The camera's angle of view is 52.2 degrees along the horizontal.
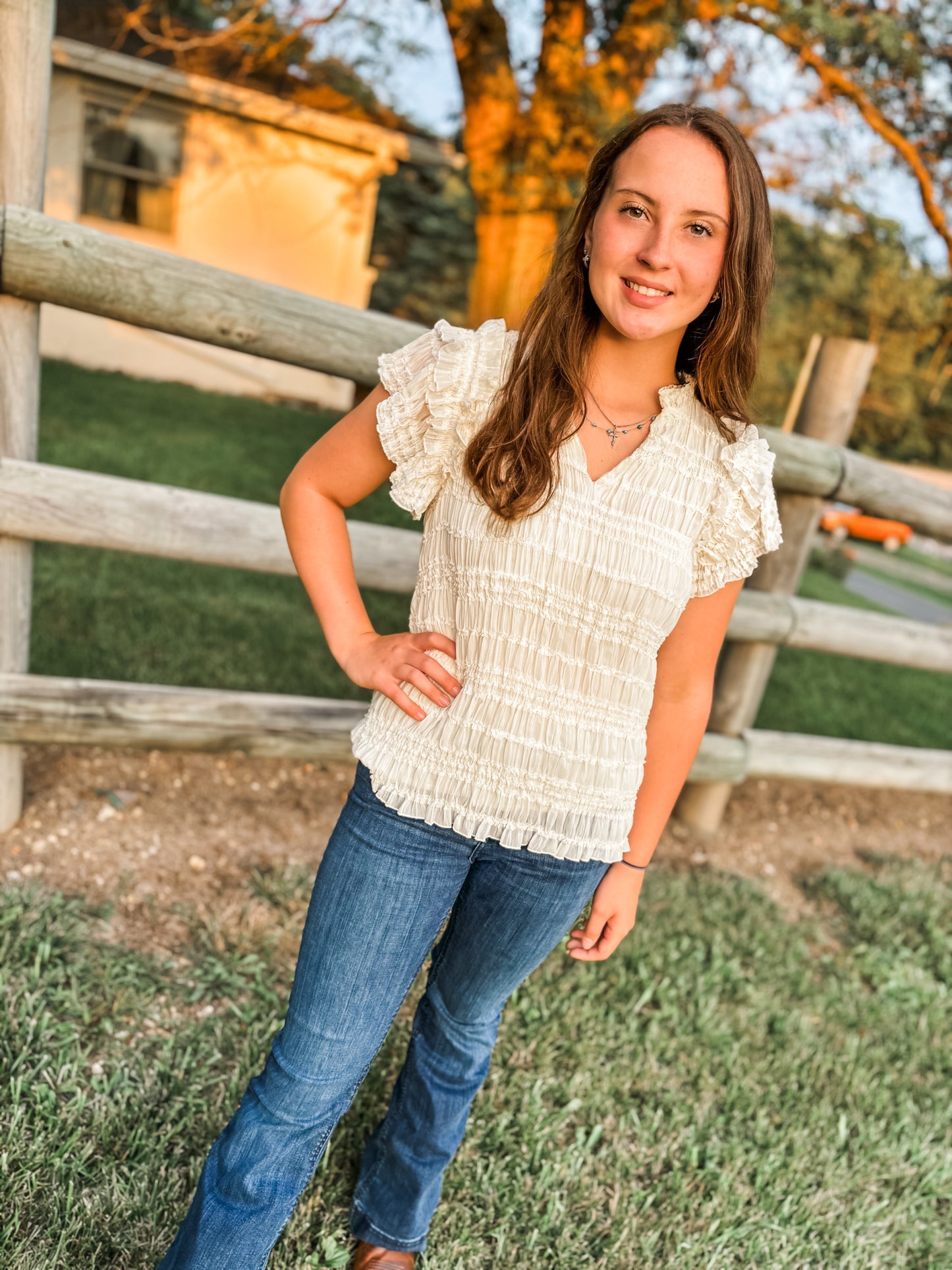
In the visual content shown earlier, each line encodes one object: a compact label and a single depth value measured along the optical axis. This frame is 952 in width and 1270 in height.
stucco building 11.66
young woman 1.49
